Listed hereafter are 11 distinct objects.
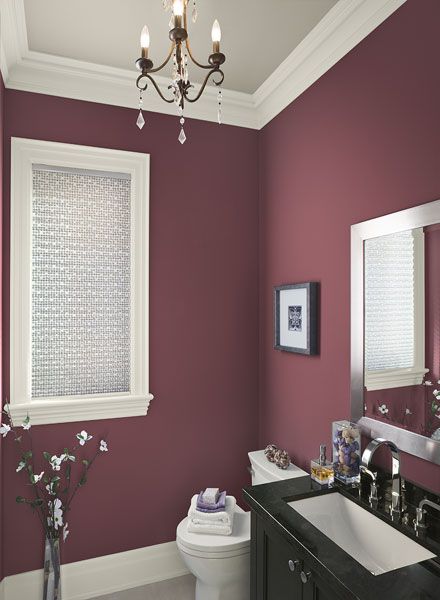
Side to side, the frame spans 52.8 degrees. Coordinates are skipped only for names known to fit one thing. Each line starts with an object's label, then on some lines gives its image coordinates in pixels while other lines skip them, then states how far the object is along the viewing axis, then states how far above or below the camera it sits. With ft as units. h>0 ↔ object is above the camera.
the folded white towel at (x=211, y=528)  7.31 -3.80
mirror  5.31 -0.39
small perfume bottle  6.34 -2.47
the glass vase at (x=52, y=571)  7.47 -4.60
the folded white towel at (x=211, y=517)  7.41 -3.68
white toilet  7.00 -4.17
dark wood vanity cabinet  4.62 -3.19
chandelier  4.16 +2.34
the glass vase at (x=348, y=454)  6.17 -2.17
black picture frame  7.66 -0.36
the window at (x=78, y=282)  7.86 +0.32
